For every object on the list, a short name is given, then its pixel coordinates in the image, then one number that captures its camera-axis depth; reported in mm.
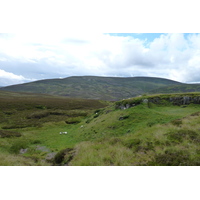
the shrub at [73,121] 36612
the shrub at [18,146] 17559
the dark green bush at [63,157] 10688
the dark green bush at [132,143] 10828
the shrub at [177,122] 13892
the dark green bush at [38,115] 41834
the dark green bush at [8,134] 23269
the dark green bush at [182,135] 10234
